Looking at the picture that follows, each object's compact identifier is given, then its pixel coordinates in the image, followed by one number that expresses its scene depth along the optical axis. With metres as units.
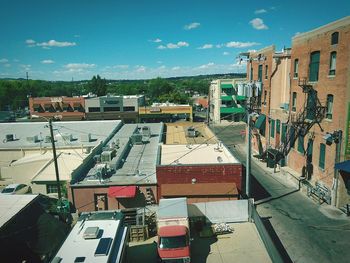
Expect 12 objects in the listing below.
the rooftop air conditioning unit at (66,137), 37.21
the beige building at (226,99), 77.31
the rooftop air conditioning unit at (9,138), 38.15
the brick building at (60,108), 80.50
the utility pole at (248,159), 23.23
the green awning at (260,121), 43.47
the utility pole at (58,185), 23.57
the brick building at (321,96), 24.78
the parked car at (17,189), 26.95
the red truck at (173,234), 17.47
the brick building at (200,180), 24.09
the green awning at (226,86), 77.25
